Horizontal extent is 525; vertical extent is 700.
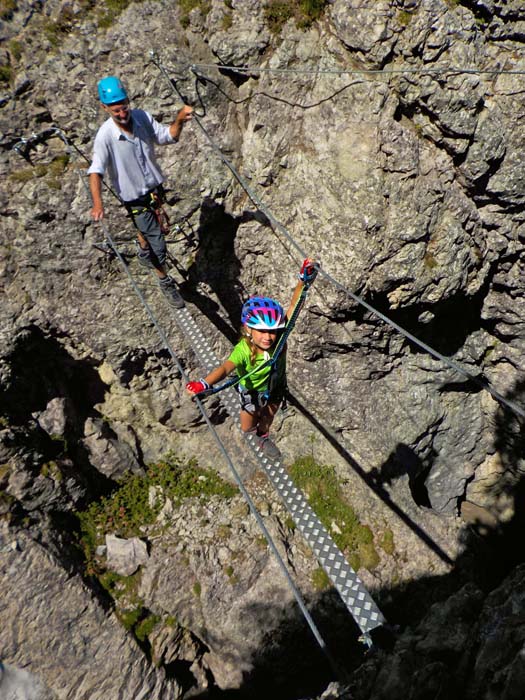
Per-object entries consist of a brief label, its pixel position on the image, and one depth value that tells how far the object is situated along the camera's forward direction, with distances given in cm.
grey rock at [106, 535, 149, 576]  1198
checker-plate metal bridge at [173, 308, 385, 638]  788
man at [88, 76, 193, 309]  775
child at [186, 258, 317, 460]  708
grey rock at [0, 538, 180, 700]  986
